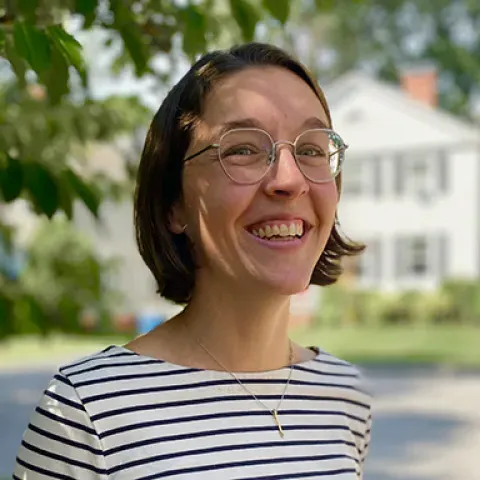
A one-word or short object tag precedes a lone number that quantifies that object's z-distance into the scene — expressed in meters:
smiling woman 1.57
